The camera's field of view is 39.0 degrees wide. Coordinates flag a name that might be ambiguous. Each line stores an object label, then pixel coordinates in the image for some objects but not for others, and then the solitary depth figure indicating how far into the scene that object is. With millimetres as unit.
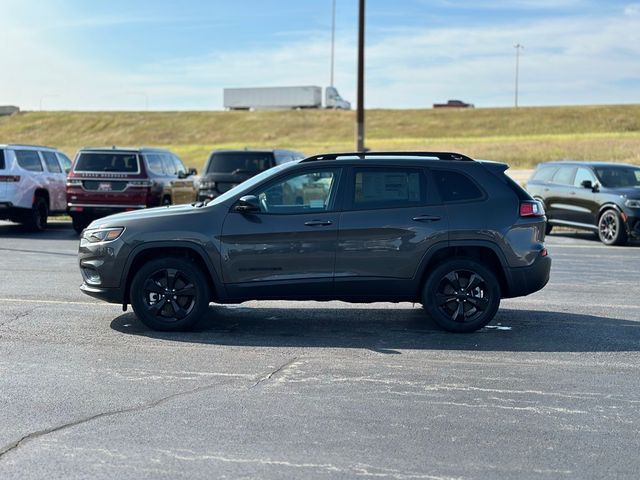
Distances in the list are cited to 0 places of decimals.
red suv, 18250
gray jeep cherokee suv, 8375
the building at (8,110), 114312
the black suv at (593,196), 17141
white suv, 18328
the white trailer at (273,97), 99250
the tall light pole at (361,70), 27469
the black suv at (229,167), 20062
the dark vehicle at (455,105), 119150
